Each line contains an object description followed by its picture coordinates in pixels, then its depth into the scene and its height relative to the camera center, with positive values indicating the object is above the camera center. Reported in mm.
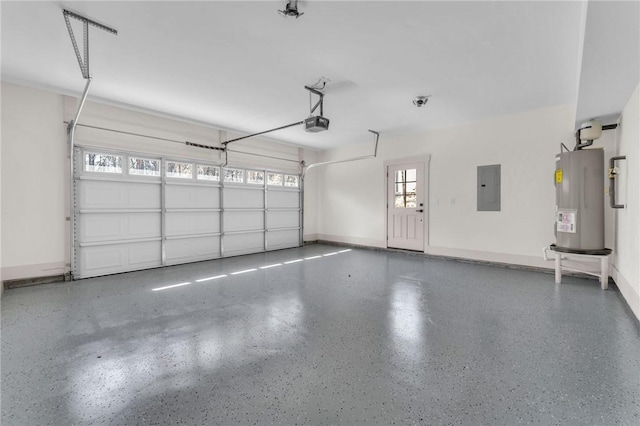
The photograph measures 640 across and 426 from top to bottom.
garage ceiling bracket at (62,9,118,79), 2498 +1674
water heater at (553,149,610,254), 3777 +126
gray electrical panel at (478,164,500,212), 5234 +407
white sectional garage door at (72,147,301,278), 4512 -36
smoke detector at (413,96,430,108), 4316 +1679
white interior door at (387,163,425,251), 6332 +86
